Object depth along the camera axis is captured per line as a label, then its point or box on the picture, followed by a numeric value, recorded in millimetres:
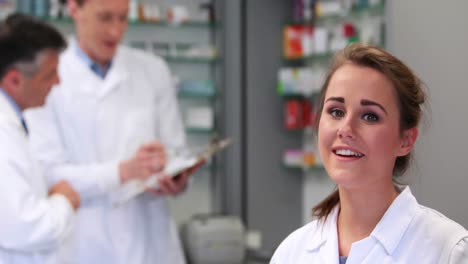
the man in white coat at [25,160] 2053
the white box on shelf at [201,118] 4996
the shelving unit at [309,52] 4312
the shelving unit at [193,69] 4973
